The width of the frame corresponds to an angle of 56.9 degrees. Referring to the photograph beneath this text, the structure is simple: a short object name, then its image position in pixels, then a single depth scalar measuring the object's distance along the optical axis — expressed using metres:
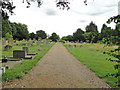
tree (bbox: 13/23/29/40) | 67.57
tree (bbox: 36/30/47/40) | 102.31
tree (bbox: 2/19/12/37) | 47.79
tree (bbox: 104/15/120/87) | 2.09
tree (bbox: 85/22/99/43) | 79.26
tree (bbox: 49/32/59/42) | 122.00
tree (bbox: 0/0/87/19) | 4.08
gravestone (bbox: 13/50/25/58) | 11.53
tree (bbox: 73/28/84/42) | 73.38
